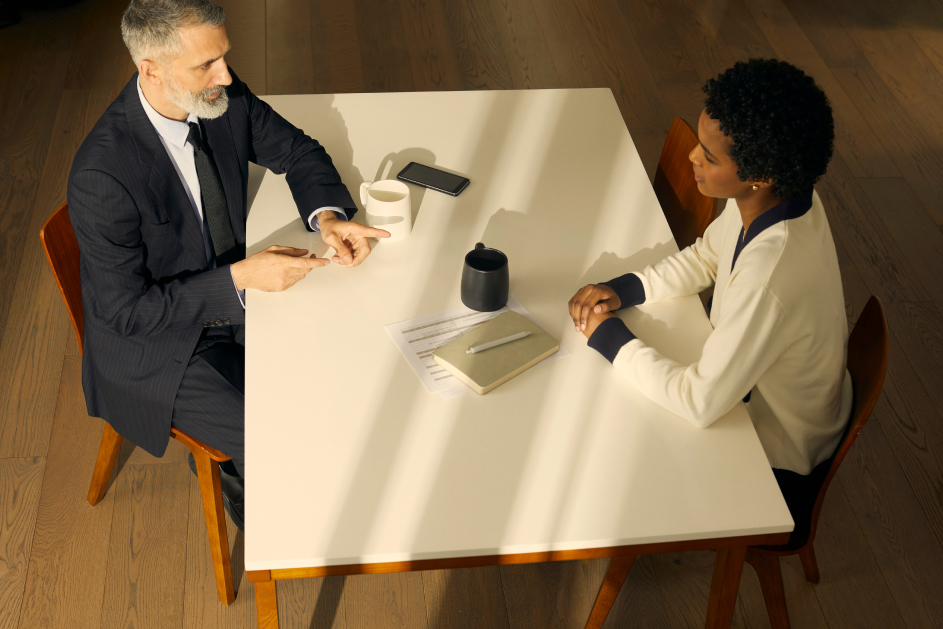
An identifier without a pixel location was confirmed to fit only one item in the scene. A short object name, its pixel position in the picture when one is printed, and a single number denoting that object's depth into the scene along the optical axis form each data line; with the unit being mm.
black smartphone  1903
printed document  1473
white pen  1503
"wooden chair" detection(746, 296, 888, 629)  1465
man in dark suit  1646
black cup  1561
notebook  1464
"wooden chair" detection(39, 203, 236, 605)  1646
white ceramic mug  1740
